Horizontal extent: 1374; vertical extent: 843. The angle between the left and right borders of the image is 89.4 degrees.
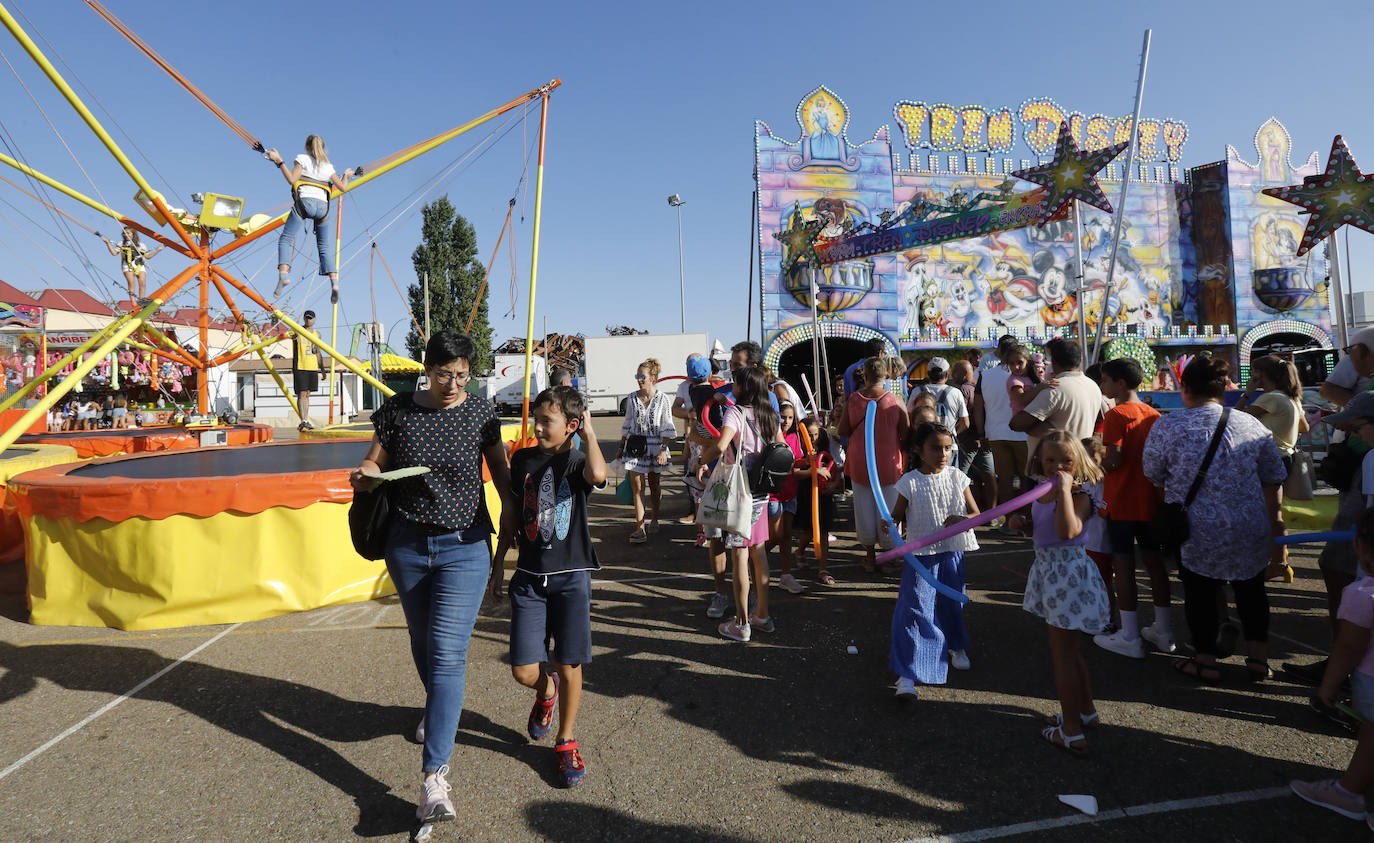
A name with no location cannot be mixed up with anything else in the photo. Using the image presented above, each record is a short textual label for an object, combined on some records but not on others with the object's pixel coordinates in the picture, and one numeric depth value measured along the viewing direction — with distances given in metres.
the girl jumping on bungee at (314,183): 7.21
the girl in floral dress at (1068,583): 2.77
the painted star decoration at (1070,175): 10.20
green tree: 39.72
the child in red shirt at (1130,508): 3.79
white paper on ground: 2.44
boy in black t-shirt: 2.77
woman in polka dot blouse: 2.60
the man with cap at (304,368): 11.90
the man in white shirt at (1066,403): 4.34
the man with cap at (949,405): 6.12
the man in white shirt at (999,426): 6.55
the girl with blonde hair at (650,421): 7.24
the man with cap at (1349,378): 3.83
